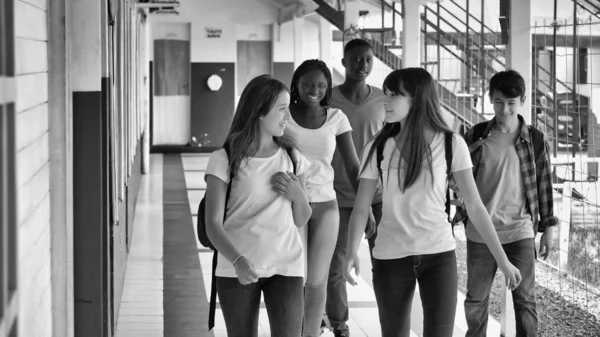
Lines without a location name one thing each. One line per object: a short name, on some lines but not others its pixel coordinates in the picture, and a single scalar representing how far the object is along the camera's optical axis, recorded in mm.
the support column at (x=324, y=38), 16906
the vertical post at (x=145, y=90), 16969
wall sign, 21859
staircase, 12688
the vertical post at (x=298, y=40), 20500
